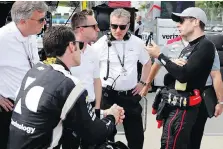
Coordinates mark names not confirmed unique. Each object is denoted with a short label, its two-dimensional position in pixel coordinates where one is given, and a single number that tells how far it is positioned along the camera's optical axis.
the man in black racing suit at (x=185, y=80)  3.32
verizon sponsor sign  9.50
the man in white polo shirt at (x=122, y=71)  4.23
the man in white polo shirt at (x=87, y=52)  3.66
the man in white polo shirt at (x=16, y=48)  3.28
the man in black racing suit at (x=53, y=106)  2.18
